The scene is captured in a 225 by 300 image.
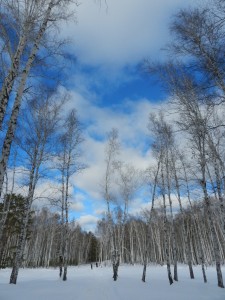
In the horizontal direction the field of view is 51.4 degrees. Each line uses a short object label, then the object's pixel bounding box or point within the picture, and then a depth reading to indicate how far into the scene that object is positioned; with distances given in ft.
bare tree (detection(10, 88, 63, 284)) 40.57
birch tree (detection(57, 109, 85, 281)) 54.19
